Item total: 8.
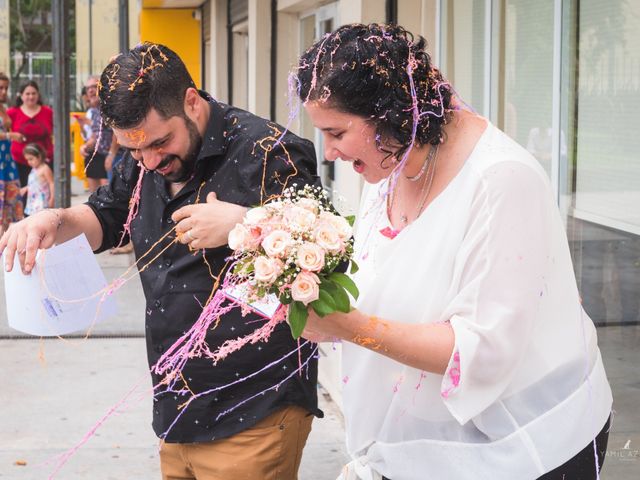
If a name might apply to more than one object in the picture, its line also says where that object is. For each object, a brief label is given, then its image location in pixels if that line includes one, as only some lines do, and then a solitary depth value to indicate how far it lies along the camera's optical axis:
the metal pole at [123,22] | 13.42
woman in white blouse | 1.97
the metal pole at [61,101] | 9.68
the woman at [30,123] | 13.57
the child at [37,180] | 12.79
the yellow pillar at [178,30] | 20.97
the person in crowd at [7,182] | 11.49
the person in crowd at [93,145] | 12.02
